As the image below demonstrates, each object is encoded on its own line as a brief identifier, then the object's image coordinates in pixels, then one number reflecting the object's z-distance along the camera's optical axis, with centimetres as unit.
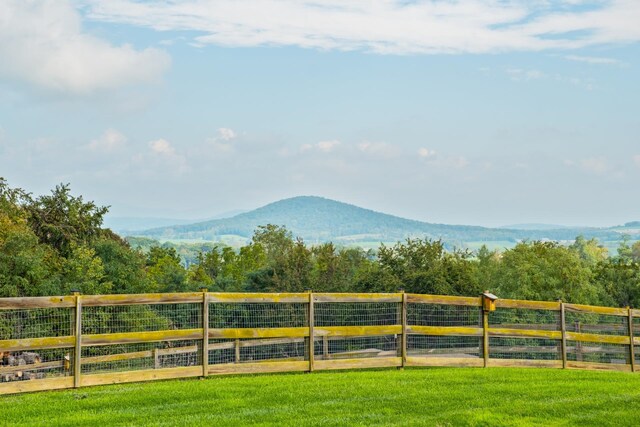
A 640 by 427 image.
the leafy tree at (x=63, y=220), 3675
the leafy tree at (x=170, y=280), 3621
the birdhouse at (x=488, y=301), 1509
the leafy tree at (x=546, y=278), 4594
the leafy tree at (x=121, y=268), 3138
